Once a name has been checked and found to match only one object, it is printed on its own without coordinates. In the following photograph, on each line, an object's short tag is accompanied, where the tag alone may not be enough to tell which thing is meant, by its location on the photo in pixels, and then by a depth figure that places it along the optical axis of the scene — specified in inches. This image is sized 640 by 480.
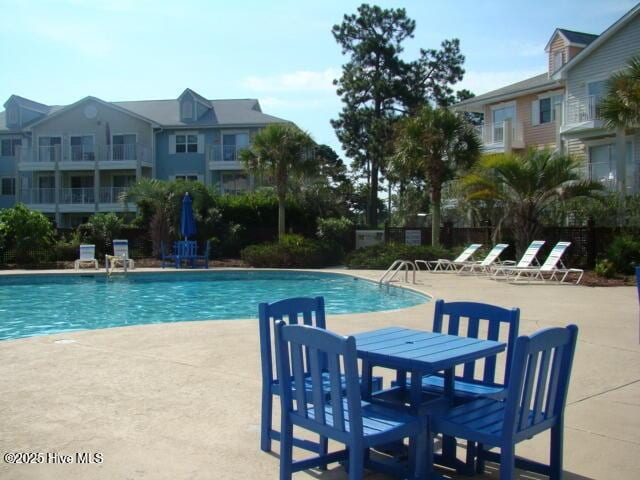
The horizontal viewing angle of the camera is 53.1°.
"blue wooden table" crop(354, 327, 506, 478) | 141.1
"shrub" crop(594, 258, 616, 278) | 714.8
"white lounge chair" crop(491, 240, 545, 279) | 723.3
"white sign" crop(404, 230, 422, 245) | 1042.7
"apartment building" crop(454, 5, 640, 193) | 979.3
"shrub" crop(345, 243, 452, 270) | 898.1
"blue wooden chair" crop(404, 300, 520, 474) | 161.2
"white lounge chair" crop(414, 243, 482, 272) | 823.1
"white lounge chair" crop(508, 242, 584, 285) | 692.7
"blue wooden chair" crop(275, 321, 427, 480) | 126.7
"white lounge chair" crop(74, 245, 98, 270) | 883.4
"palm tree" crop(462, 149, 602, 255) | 799.1
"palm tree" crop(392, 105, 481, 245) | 905.5
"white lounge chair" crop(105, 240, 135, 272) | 835.5
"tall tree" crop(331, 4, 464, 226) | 1617.9
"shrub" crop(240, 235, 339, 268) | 937.5
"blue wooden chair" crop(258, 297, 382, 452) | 165.3
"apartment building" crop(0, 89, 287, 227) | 1521.9
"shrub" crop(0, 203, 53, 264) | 922.1
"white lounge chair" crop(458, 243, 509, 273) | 779.4
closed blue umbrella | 933.2
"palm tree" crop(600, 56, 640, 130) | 666.2
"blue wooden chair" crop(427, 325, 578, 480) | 129.3
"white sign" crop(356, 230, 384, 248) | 1083.9
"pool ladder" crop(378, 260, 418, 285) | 672.6
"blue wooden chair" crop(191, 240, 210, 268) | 911.0
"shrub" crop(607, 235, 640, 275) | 726.5
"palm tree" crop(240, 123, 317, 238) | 984.9
